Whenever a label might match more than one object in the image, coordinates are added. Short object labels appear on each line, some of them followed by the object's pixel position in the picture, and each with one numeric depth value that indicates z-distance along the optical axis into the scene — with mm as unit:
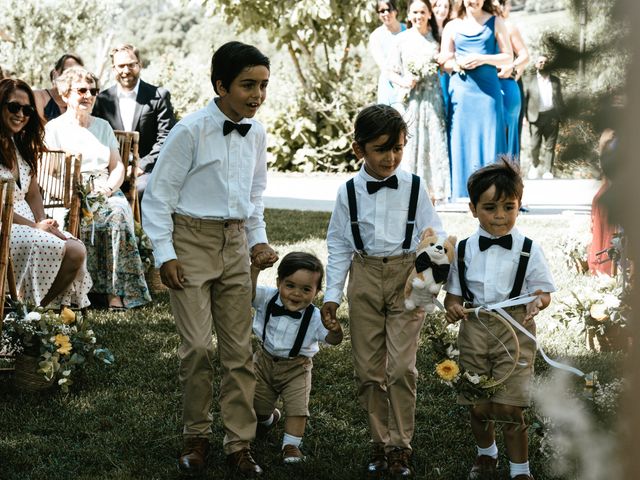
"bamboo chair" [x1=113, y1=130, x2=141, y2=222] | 6461
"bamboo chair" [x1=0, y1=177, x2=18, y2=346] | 4051
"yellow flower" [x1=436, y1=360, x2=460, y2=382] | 3207
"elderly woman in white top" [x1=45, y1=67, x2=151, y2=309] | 6164
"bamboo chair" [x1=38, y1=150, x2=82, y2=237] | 5504
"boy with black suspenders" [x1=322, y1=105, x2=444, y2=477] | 3387
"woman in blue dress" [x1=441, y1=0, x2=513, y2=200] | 9203
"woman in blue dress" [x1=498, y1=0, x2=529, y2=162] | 9602
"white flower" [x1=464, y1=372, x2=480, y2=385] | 3169
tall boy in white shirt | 3340
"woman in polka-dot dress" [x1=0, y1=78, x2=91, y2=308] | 5000
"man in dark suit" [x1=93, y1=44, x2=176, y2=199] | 7141
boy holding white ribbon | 3207
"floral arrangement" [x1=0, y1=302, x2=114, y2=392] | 4293
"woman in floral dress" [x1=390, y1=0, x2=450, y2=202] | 9375
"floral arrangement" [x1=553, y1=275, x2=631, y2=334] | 4469
